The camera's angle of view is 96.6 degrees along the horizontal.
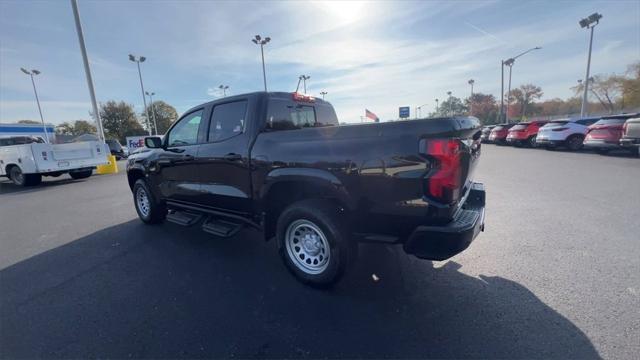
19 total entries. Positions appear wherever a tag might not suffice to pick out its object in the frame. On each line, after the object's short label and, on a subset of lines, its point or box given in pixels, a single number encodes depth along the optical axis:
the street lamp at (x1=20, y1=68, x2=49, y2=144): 40.08
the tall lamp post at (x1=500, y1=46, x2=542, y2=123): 31.01
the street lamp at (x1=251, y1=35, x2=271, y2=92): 28.79
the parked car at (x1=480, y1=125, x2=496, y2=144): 22.83
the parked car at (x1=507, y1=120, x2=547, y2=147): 16.61
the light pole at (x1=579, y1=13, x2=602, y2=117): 24.69
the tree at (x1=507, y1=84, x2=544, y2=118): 74.88
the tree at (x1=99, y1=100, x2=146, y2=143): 56.94
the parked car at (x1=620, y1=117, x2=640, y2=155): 9.97
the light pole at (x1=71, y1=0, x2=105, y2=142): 12.48
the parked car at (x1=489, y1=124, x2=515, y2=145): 19.67
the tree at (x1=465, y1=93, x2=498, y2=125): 66.03
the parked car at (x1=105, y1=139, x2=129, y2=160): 22.22
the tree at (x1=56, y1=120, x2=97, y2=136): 68.88
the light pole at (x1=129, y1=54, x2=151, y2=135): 32.94
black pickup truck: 2.31
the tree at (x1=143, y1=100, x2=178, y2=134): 68.12
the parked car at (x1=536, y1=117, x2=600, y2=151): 13.60
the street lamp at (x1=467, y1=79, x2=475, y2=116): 61.58
